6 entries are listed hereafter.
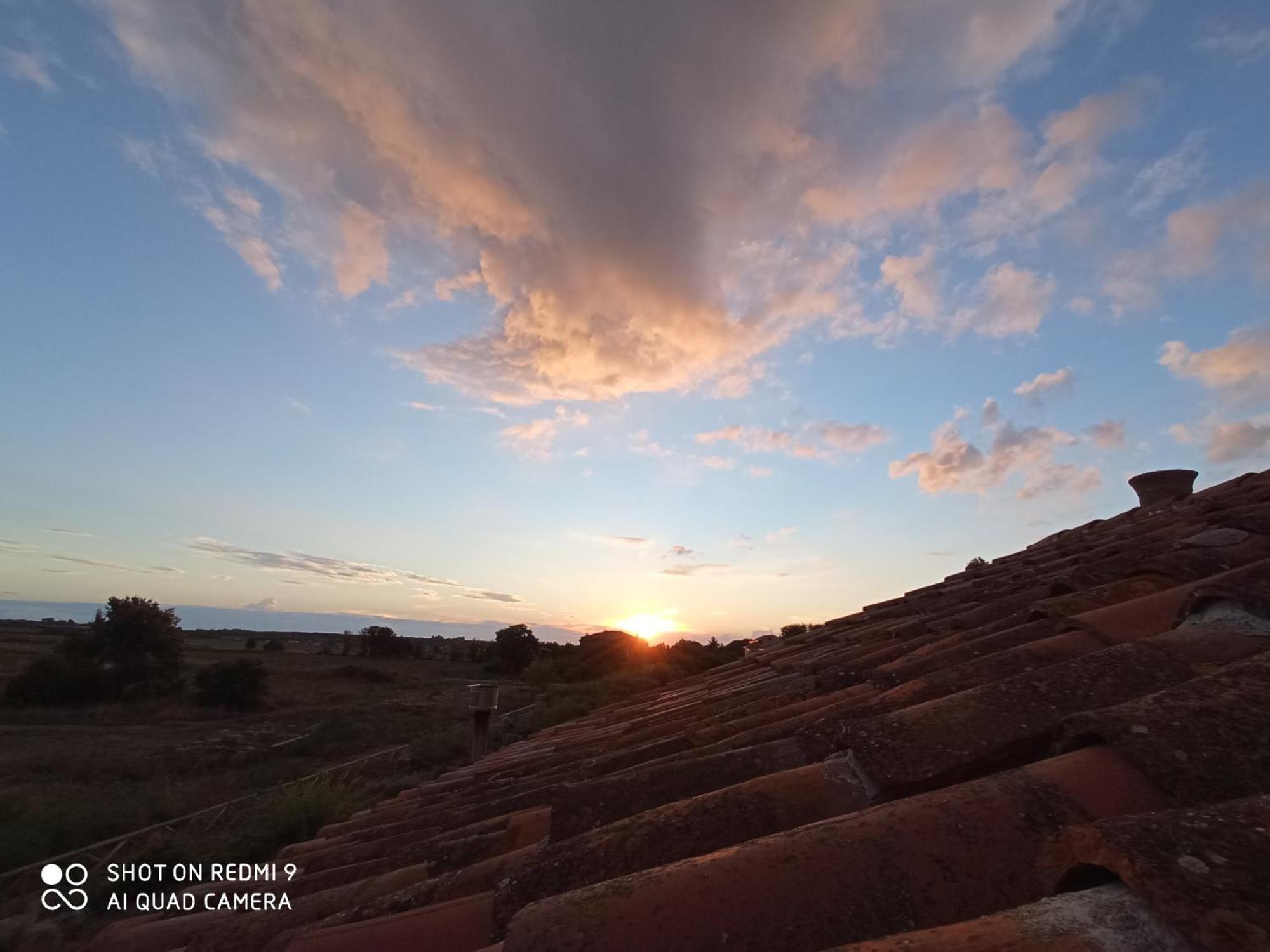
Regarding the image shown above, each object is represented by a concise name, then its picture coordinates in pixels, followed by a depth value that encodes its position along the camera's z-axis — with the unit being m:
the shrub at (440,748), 18.73
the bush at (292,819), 10.39
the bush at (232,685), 33.94
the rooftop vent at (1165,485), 8.31
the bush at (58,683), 31.03
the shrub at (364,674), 47.62
